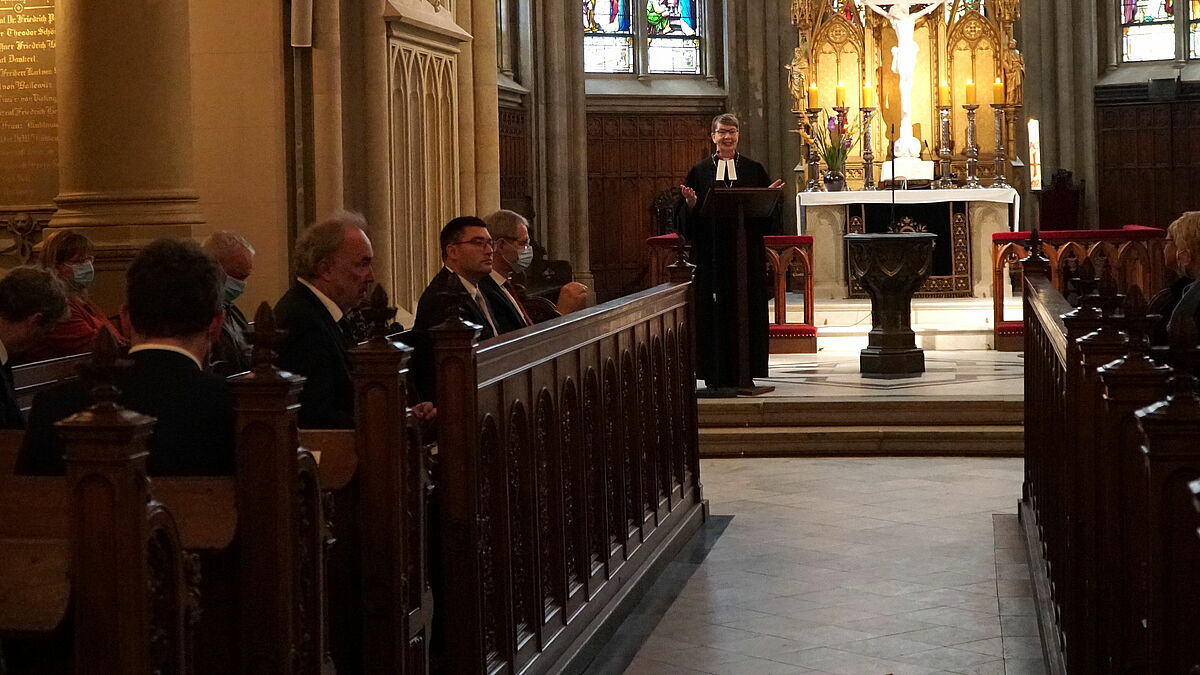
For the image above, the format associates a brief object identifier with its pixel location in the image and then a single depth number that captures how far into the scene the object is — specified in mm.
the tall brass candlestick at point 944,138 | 14979
